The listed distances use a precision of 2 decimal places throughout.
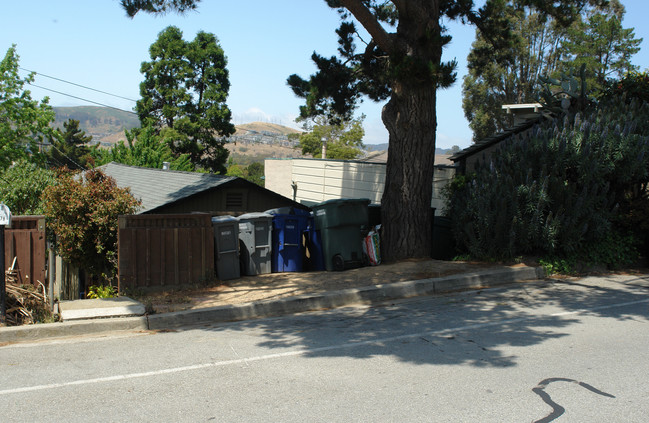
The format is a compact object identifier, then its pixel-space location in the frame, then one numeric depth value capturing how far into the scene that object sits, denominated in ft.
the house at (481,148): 47.96
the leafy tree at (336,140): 174.29
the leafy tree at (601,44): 141.18
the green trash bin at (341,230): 37.04
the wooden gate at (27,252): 31.27
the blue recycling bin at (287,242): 37.42
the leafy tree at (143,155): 101.91
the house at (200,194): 49.88
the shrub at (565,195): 34.27
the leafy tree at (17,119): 81.92
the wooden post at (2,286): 24.70
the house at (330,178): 61.52
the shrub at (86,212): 36.45
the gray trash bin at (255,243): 36.42
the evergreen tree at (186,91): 149.59
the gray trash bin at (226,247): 34.12
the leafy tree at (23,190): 64.13
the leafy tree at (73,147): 218.22
